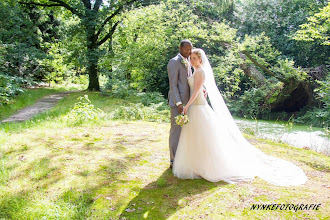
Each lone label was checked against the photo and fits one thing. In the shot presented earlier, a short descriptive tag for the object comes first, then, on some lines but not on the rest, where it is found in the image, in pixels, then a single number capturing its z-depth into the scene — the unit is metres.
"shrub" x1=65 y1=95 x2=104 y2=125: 7.95
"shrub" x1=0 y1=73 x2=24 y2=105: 11.20
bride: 4.06
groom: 4.36
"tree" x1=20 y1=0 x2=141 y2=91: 15.95
